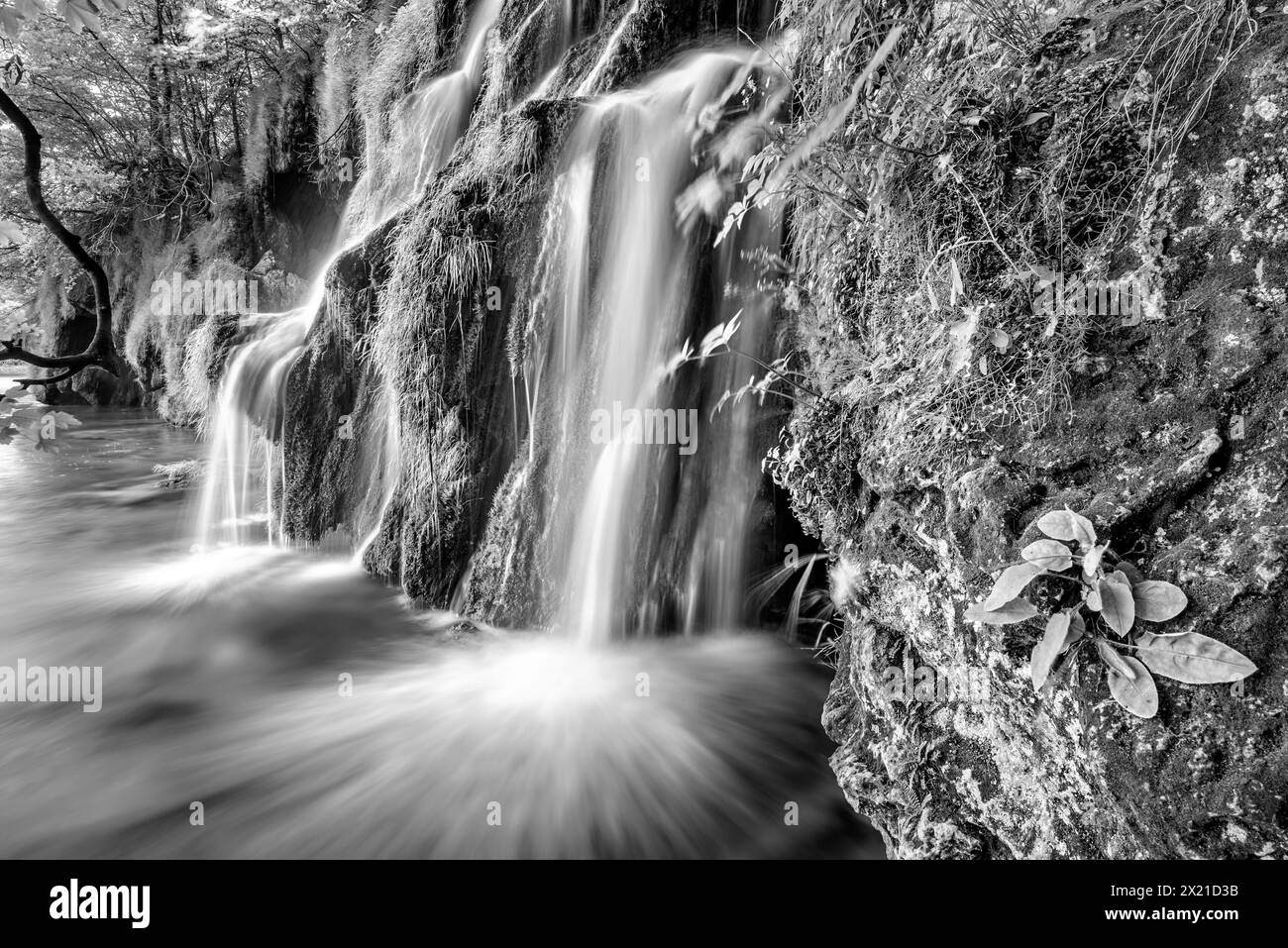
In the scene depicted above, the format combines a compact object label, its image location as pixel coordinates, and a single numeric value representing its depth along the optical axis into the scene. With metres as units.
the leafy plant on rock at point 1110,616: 1.59
